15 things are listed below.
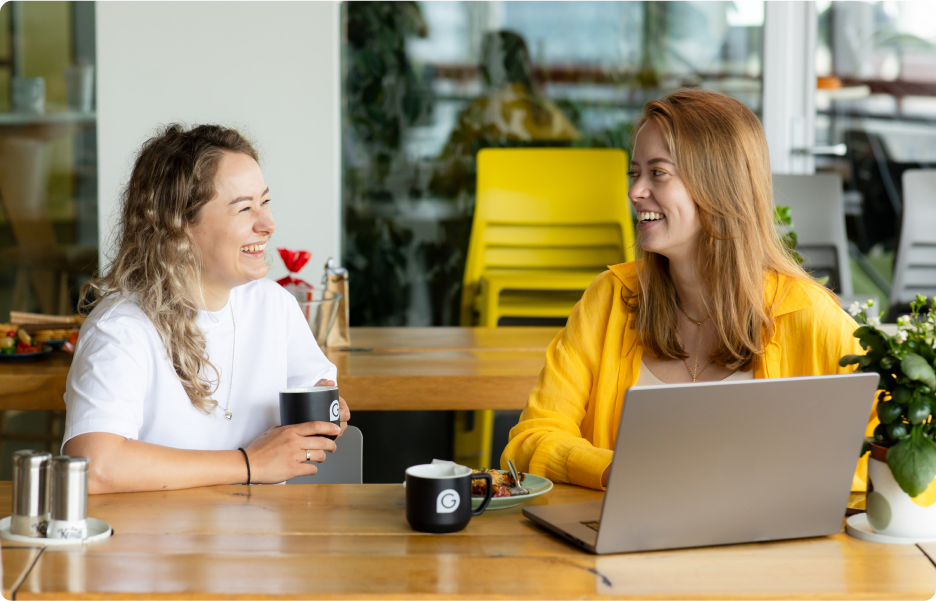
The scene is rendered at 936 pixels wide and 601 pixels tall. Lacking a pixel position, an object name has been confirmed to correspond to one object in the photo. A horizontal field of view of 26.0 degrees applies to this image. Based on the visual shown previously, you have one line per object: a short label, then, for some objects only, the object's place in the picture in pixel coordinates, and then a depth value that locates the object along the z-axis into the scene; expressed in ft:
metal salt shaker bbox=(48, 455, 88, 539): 7.40
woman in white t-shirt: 8.53
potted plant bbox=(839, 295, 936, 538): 7.35
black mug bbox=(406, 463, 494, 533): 7.49
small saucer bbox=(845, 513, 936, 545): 7.47
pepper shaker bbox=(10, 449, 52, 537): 7.42
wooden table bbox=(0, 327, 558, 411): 10.51
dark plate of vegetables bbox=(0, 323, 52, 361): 11.06
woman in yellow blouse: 8.86
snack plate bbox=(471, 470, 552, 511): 7.83
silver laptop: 7.19
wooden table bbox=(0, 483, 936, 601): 7.01
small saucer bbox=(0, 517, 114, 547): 7.40
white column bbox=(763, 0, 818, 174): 20.43
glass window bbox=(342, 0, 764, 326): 20.08
